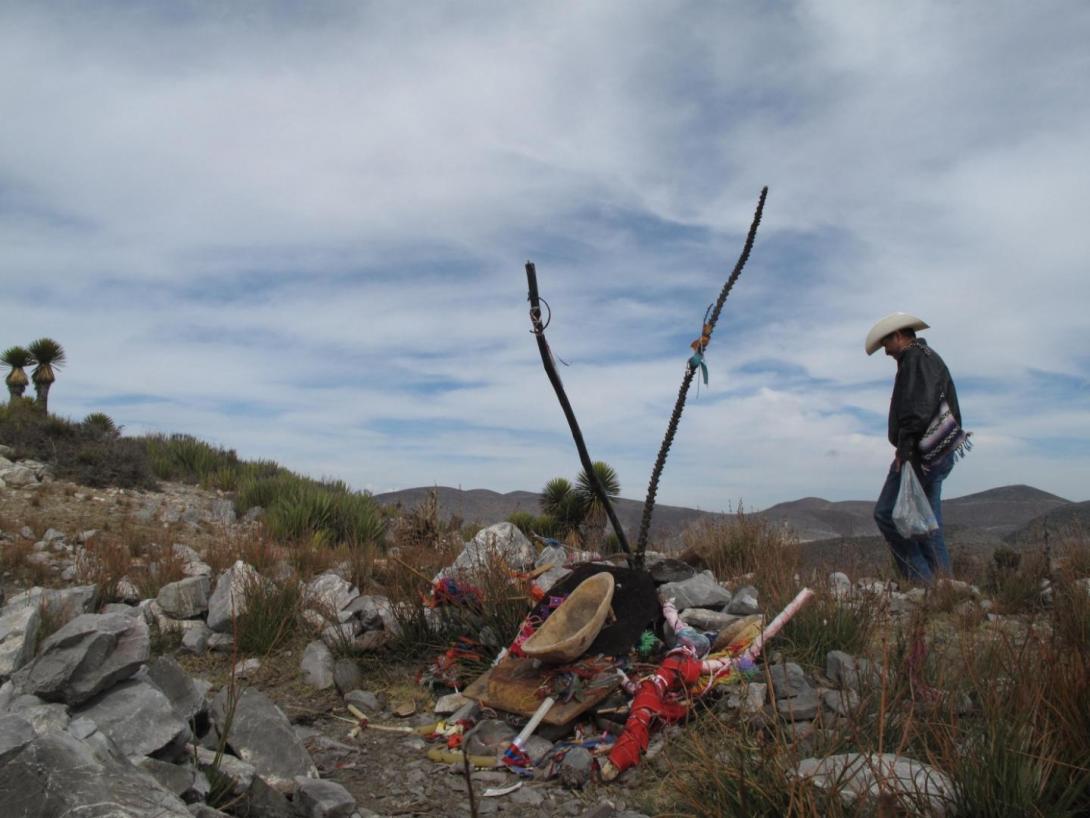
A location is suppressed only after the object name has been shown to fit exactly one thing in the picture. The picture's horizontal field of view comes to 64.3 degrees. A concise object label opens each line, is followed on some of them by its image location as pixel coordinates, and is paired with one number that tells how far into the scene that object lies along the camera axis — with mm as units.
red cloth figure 4262
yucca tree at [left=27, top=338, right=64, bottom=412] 23734
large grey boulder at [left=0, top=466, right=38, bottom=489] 13688
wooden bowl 4859
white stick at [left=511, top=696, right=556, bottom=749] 4570
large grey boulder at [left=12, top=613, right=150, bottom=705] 4062
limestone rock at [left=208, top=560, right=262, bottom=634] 7035
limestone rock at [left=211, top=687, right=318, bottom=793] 4176
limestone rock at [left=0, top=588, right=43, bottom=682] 5254
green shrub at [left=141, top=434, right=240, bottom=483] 18062
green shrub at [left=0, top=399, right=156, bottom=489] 15125
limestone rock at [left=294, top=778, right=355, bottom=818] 3660
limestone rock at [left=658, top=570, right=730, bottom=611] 6297
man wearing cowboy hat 7371
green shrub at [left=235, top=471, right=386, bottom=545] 12516
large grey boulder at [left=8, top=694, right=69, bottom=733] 3725
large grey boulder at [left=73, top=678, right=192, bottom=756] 3785
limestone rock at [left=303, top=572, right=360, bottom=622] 7086
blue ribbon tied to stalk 6379
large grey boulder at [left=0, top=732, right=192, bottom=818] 2607
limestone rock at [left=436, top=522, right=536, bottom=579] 6668
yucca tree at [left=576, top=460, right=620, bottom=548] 11997
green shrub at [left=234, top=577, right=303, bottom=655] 6855
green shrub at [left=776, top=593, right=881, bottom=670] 5301
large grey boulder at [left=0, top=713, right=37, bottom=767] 2682
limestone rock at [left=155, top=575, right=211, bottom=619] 7516
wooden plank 4758
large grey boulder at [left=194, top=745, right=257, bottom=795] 3738
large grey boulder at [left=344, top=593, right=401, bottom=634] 6723
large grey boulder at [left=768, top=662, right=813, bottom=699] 4652
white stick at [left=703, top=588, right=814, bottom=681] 4855
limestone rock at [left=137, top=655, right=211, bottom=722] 4437
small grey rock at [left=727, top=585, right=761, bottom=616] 6168
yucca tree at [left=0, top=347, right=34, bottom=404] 23641
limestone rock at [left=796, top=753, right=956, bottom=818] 2701
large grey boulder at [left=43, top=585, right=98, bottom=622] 6592
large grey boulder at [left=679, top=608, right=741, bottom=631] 5840
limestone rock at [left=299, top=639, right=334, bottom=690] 6164
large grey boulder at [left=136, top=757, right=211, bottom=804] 3451
